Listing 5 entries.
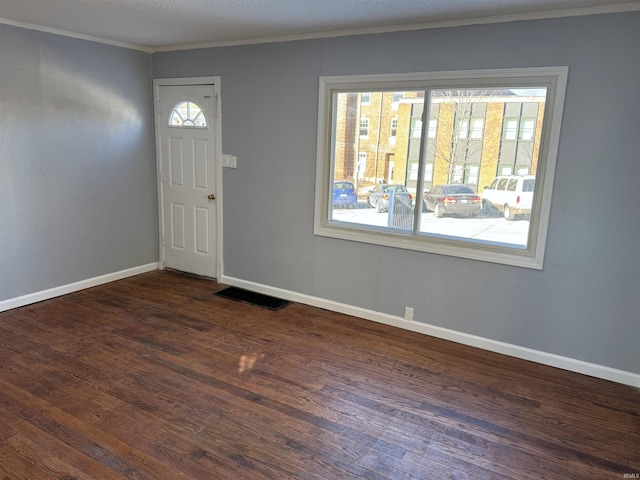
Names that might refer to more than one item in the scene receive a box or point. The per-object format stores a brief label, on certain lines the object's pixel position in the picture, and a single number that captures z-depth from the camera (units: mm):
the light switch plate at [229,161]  4488
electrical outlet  3757
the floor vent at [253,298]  4242
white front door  4648
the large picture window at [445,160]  3133
